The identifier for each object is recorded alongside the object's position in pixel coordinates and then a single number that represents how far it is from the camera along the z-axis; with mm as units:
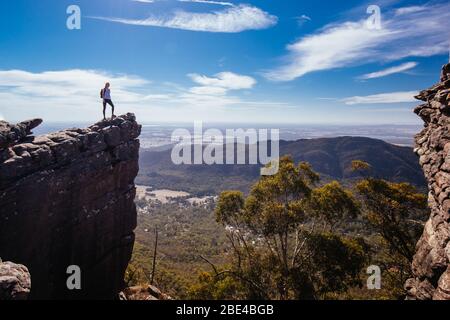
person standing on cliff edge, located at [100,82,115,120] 23875
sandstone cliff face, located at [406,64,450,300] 14875
